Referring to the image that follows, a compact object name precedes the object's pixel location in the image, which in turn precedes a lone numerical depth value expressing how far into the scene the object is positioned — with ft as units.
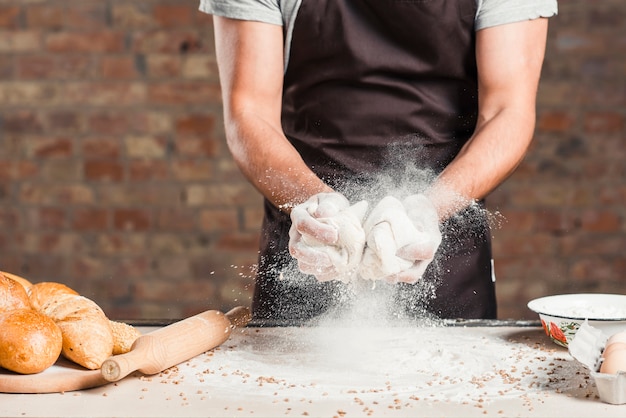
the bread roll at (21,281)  4.17
